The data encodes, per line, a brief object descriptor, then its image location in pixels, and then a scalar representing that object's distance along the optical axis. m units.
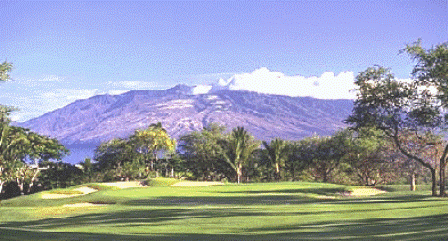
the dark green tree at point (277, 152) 66.31
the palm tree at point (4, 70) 35.28
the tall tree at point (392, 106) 31.64
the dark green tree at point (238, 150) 65.94
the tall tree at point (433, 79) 28.98
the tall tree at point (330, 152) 69.25
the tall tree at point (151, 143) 68.62
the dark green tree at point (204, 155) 71.62
